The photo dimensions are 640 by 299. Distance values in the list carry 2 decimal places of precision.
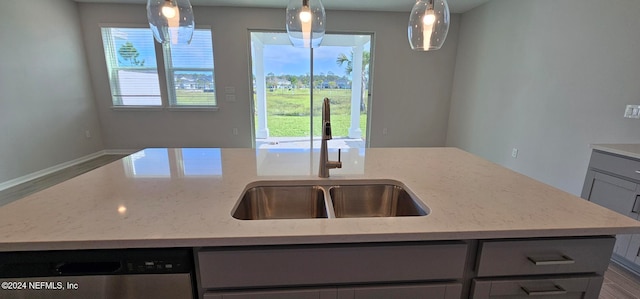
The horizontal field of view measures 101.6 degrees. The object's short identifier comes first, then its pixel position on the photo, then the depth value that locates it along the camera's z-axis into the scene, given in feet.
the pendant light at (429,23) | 4.99
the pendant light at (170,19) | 4.84
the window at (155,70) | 14.19
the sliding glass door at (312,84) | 15.60
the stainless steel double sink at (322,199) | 3.75
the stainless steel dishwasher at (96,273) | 2.35
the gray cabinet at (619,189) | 5.46
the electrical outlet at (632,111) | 6.63
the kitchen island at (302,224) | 2.35
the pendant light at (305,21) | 5.41
